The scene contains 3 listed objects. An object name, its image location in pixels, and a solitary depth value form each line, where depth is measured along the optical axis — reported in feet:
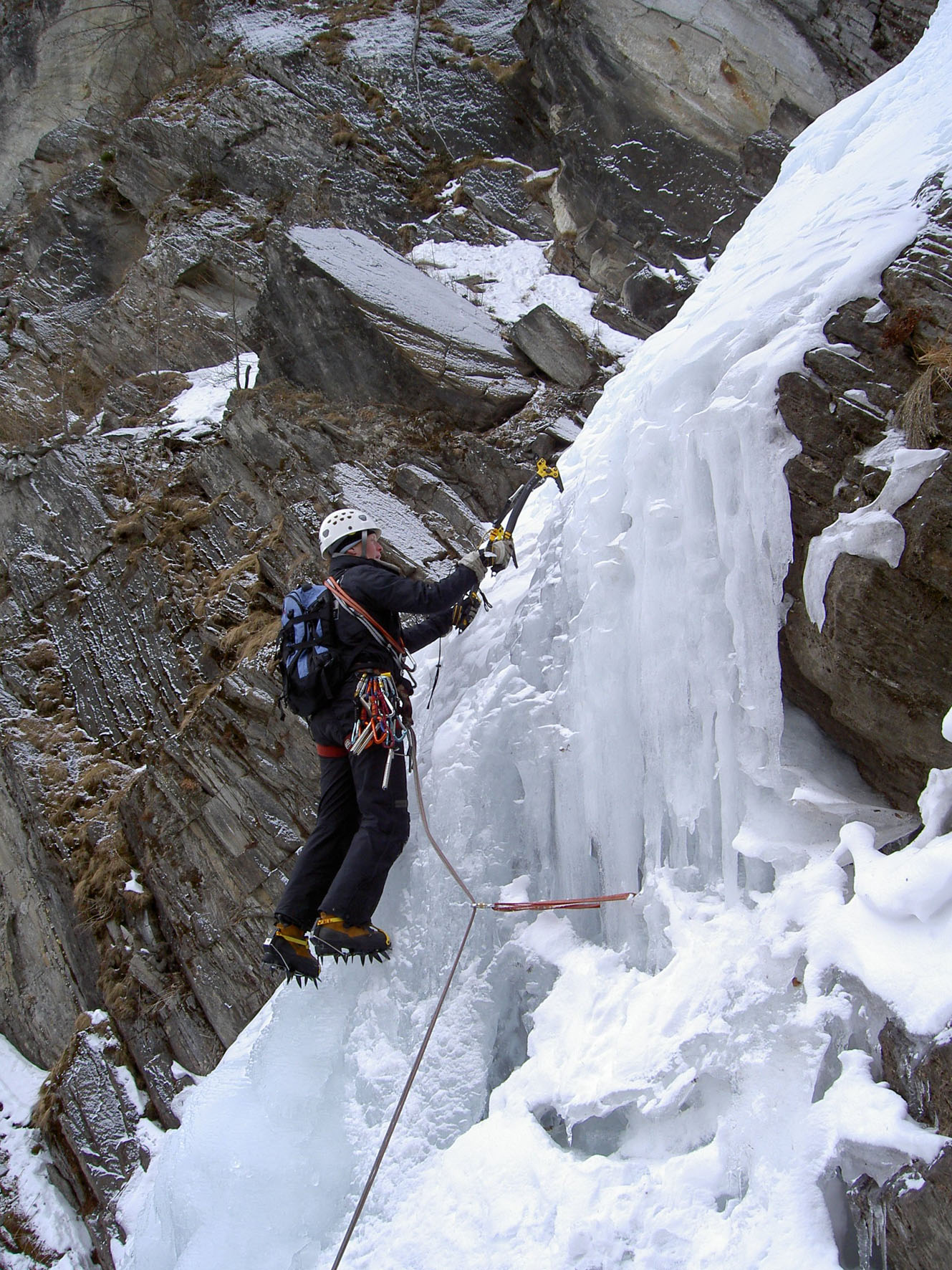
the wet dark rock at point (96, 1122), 19.52
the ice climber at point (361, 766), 12.28
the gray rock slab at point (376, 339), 26.14
